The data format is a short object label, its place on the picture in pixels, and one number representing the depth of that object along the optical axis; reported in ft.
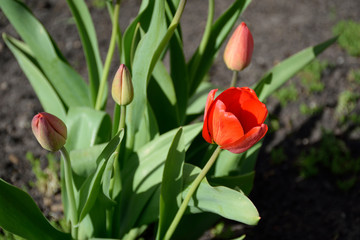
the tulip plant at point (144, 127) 3.37
